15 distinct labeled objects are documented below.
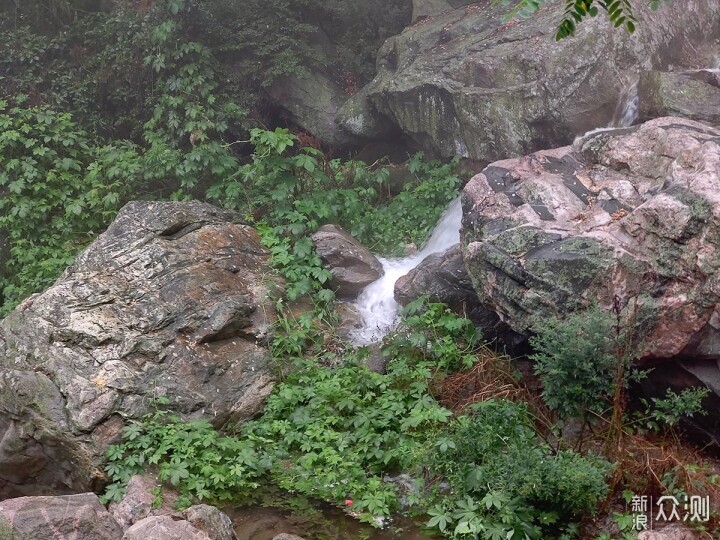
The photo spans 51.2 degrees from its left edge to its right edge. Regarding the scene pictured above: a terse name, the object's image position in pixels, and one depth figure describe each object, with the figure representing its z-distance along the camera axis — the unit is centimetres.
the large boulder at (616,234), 557
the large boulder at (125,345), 629
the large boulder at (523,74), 838
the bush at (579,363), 512
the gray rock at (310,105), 1081
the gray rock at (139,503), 540
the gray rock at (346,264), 805
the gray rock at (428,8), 1094
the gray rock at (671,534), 471
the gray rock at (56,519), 459
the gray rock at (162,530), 460
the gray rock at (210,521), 491
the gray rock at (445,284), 718
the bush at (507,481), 472
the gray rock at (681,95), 741
